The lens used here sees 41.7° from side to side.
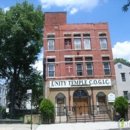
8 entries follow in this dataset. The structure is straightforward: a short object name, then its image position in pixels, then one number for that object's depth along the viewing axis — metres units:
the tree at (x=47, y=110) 19.09
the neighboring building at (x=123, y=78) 33.12
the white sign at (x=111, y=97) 21.97
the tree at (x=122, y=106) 19.05
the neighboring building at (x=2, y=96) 53.91
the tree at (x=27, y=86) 34.31
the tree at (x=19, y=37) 24.53
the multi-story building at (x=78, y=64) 22.23
